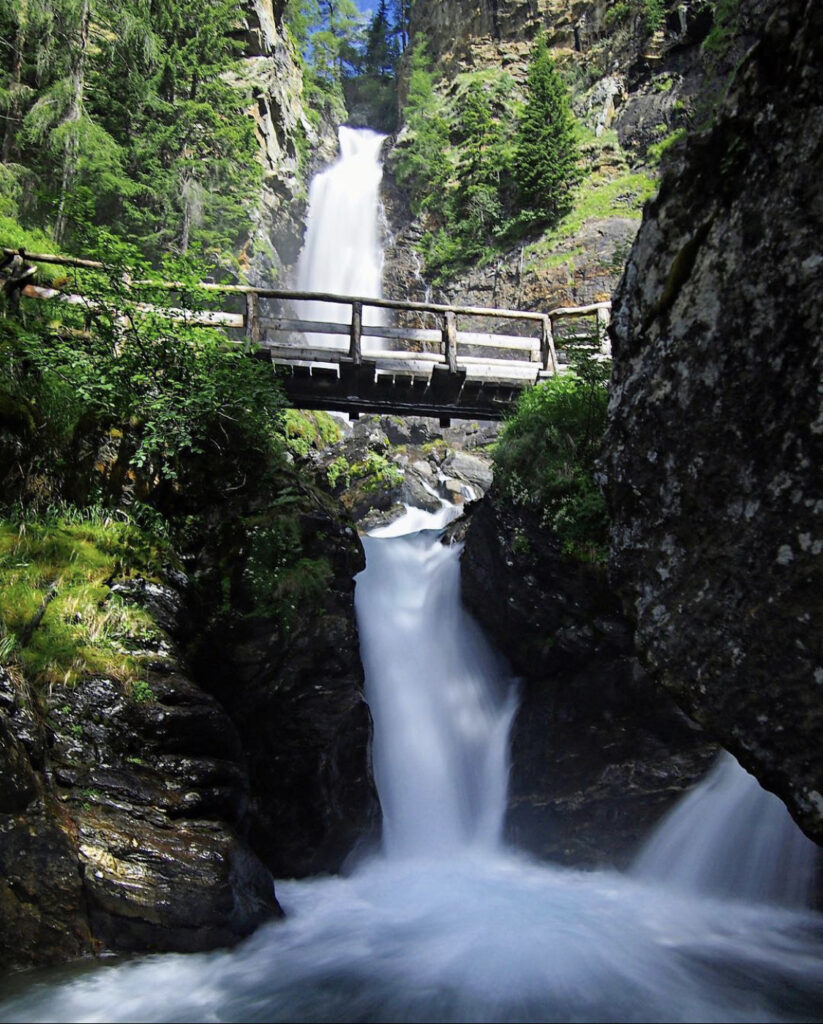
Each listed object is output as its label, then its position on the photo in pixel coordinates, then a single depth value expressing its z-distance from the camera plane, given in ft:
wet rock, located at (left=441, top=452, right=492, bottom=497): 70.59
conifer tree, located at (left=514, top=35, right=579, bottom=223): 81.76
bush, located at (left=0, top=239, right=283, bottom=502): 24.08
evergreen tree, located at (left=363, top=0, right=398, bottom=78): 162.81
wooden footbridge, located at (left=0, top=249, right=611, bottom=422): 35.78
